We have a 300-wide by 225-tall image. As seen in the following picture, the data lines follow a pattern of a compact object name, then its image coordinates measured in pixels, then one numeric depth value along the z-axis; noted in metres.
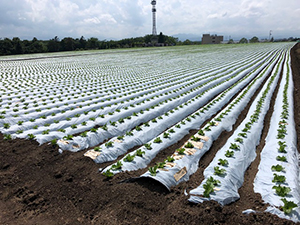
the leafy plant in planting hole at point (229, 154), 5.42
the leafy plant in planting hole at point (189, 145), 5.89
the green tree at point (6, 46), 58.47
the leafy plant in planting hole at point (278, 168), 4.77
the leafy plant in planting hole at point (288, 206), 3.52
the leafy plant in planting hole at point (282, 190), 3.97
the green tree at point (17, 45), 60.59
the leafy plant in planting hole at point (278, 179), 4.36
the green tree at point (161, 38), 111.94
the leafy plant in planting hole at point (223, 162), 5.01
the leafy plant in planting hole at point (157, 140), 6.30
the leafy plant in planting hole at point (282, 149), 5.63
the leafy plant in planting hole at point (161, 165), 4.82
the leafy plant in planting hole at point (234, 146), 5.81
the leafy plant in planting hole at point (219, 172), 4.66
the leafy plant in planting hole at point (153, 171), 4.56
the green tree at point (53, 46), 69.75
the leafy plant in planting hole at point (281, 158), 5.20
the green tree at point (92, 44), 78.81
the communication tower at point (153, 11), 121.91
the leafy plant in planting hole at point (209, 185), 3.99
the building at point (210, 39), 143.38
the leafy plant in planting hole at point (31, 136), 6.51
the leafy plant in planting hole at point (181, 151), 5.55
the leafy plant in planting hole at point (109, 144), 6.03
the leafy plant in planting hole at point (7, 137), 6.60
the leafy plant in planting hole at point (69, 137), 6.36
